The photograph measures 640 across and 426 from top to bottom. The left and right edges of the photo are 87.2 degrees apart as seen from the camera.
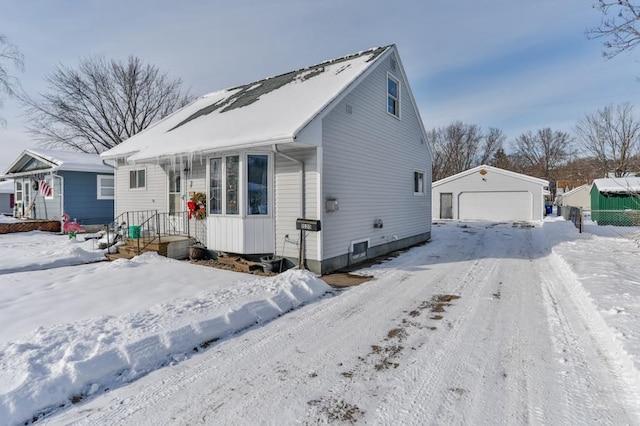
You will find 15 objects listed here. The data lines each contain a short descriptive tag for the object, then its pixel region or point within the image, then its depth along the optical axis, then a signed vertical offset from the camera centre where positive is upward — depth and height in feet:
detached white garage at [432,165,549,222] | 71.61 +2.62
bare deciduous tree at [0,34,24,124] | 49.57 +21.56
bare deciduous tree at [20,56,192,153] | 76.84 +25.37
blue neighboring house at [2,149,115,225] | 49.01 +2.93
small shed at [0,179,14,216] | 103.24 +2.66
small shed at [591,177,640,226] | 59.11 +1.13
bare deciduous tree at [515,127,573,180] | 156.66 +27.90
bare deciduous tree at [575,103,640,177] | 96.84 +22.09
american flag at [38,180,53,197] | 51.60 +2.60
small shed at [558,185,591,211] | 120.02 +4.00
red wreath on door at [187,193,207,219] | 27.43 +0.03
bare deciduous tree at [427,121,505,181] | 150.41 +27.60
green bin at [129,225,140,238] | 28.17 -2.18
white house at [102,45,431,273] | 23.09 +3.37
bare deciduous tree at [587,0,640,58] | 24.36 +13.66
